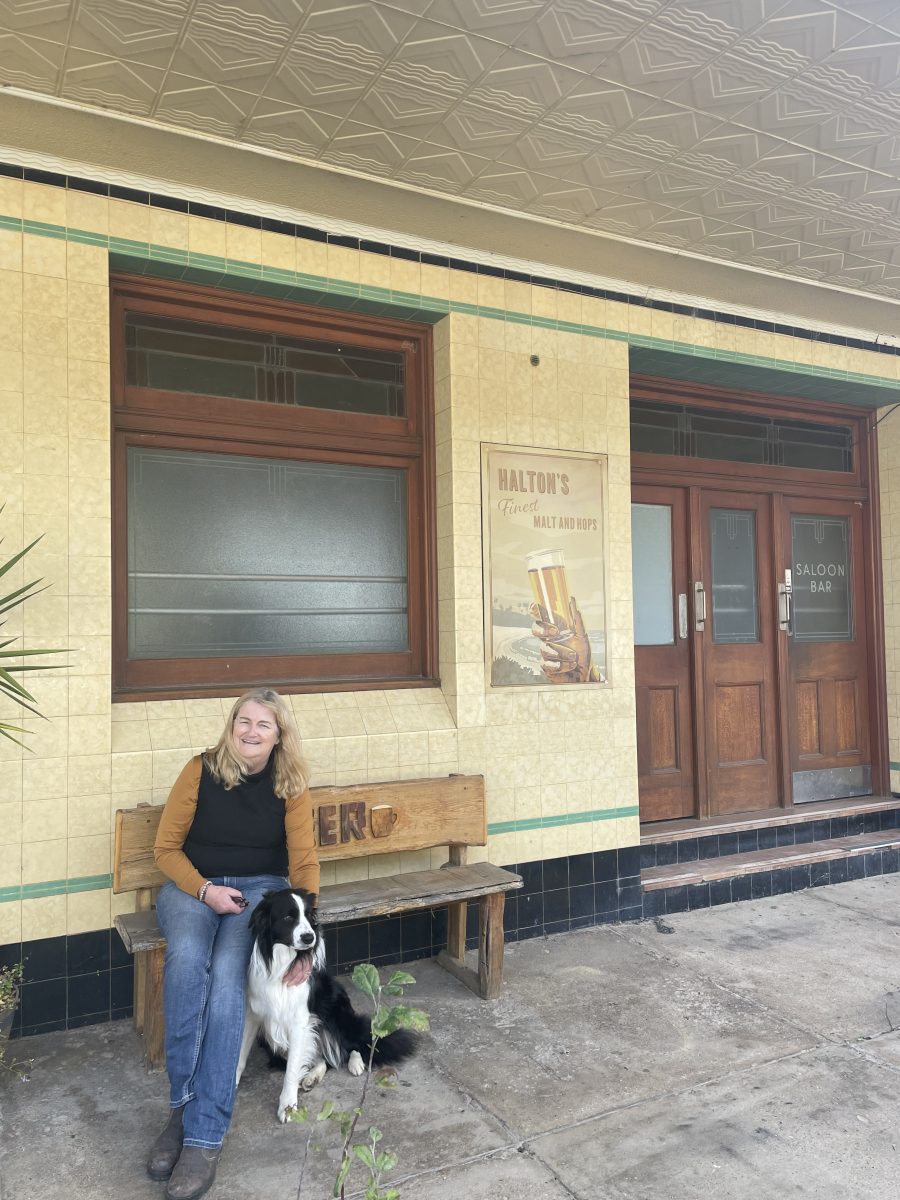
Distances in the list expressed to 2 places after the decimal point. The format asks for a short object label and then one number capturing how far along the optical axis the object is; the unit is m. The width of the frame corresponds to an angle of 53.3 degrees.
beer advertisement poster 4.37
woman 2.54
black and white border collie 2.70
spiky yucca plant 2.89
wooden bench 3.15
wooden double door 5.40
